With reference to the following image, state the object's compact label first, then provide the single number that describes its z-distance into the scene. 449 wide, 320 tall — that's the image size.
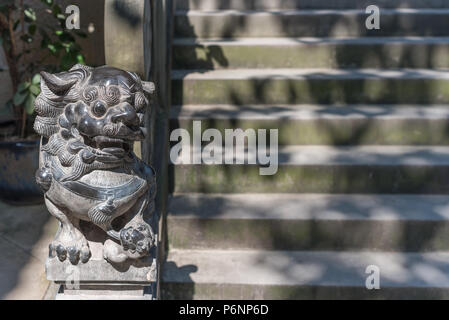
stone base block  1.91
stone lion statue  1.69
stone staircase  2.60
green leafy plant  3.47
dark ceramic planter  3.50
